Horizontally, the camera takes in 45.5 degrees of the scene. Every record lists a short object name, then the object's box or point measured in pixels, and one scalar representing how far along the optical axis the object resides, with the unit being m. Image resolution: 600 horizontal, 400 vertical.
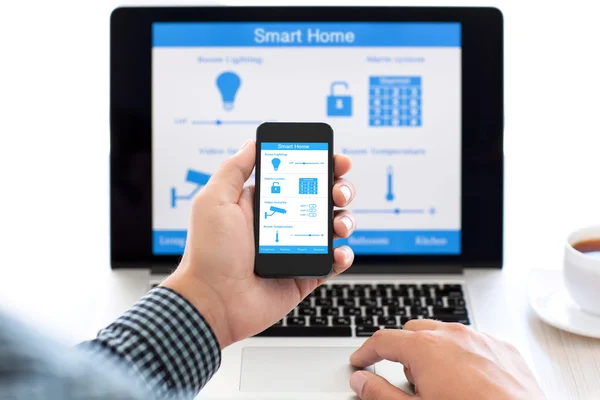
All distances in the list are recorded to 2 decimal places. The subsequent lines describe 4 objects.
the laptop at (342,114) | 1.17
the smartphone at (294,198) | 0.91
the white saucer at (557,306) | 0.99
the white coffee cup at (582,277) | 0.96
